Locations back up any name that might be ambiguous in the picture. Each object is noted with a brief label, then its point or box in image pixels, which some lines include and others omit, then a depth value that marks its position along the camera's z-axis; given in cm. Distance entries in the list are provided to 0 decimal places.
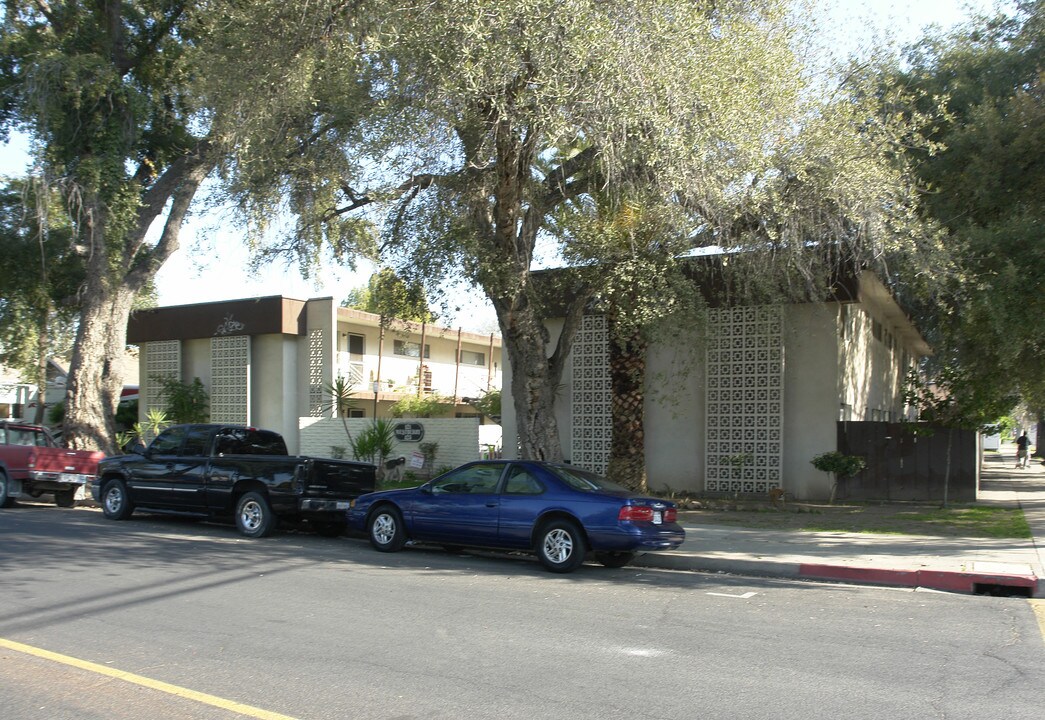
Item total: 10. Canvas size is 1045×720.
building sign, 2380
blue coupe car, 1132
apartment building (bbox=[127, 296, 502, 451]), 3109
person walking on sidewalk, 3756
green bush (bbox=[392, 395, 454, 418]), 3216
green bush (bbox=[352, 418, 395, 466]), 2372
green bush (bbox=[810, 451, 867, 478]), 1869
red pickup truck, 1816
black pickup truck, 1423
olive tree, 1293
